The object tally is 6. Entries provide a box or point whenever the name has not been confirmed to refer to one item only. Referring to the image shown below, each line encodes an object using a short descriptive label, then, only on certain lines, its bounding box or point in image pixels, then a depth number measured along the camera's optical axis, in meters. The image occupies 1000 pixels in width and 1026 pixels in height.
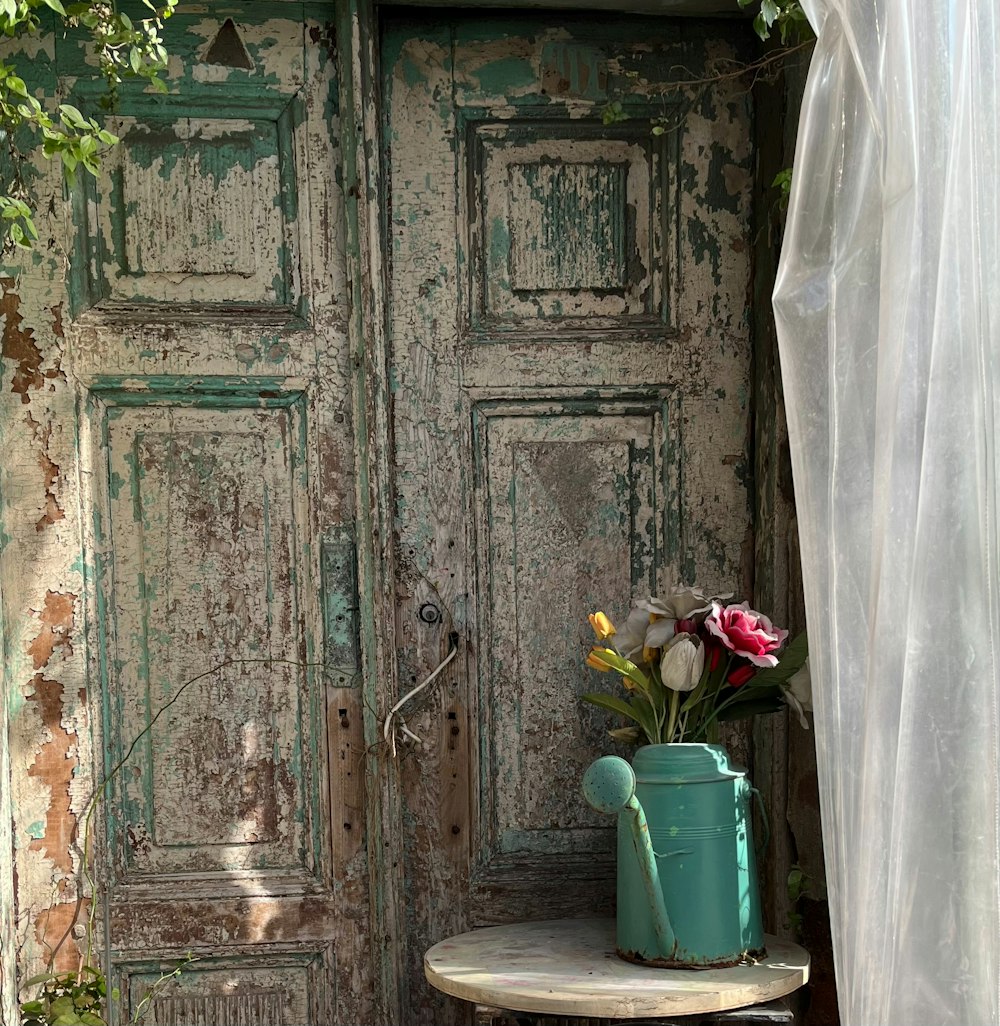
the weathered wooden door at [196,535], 2.09
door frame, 2.12
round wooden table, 1.70
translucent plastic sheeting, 1.33
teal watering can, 1.82
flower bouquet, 1.87
